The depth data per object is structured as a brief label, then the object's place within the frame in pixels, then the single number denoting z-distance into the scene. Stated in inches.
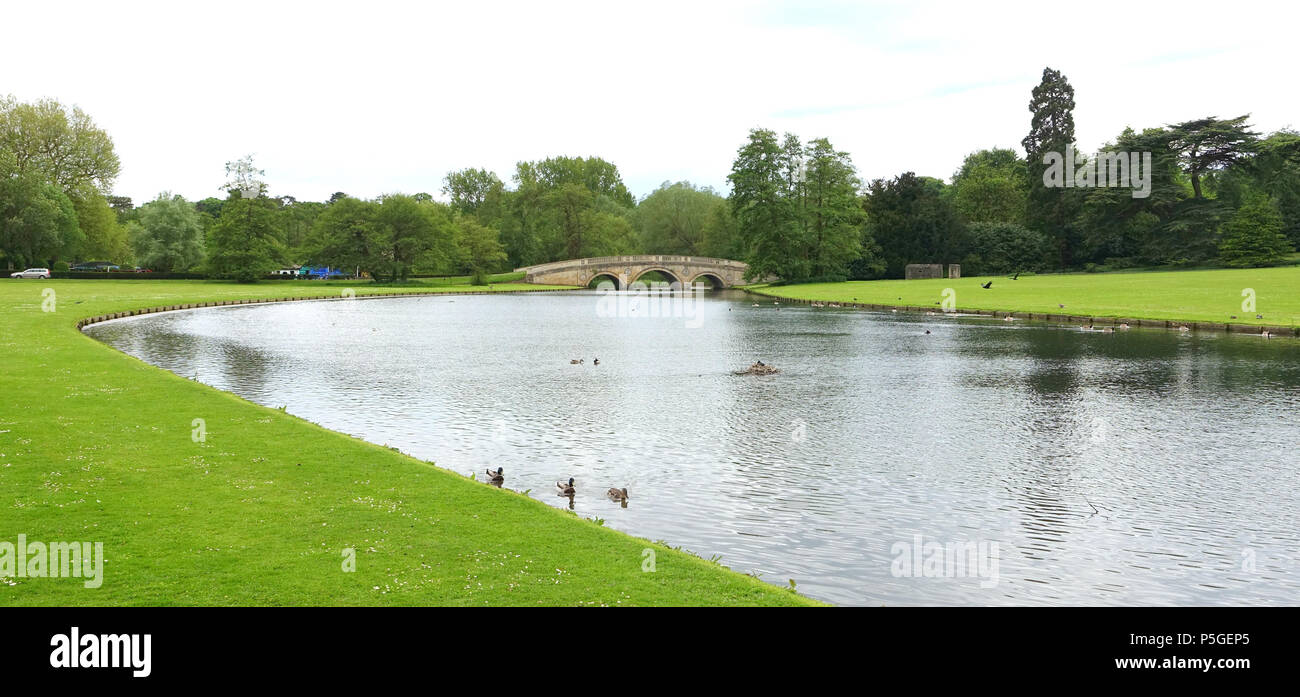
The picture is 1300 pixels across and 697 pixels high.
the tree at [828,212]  5083.7
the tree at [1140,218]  4562.0
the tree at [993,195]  6102.4
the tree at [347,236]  5103.3
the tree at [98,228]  5044.3
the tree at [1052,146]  4968.0
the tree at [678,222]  6604.3
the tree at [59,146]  4896.7
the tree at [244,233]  4849.9
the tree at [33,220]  4443.9
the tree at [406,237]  5216.5
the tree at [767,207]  4968.0
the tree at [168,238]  5147.6
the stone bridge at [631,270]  5816.9
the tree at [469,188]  7165.4
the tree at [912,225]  5177.2
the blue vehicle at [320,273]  6693.9
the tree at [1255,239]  4001.0
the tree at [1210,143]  4436.5
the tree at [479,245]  5846.5
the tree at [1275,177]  4220.7
